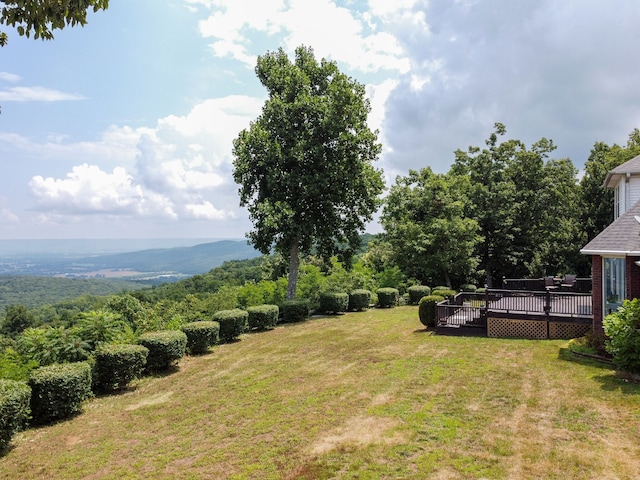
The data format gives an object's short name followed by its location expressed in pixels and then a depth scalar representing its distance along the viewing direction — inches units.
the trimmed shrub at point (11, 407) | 297.5
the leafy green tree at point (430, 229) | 1062.4
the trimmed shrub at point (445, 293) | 709.3
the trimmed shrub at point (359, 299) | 904.3
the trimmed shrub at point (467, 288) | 989.8
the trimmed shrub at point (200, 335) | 563.8
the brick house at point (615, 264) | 422.0
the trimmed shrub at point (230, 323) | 635.5
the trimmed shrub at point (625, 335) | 358.7
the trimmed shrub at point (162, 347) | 478.6
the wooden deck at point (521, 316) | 530.0
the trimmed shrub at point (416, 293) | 973.8
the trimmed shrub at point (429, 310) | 635.5
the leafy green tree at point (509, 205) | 1262.3
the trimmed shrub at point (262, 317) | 710.5
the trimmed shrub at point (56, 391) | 350.0
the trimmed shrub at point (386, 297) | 937.5
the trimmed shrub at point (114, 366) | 418.9
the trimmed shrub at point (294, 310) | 800.9
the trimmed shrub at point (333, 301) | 861.2
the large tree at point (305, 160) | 865.5
